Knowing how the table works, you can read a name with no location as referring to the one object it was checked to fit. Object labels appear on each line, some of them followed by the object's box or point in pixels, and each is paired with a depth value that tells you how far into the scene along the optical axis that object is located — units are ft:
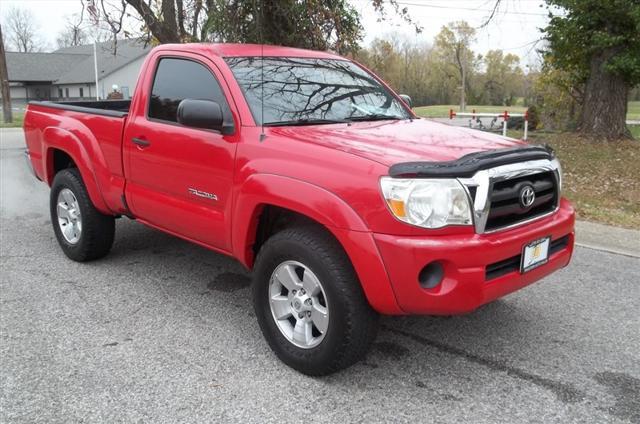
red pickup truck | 9.31
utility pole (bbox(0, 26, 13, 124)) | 94.80
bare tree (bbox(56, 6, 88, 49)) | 278.11
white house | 169.07
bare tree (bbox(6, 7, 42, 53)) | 296.10
